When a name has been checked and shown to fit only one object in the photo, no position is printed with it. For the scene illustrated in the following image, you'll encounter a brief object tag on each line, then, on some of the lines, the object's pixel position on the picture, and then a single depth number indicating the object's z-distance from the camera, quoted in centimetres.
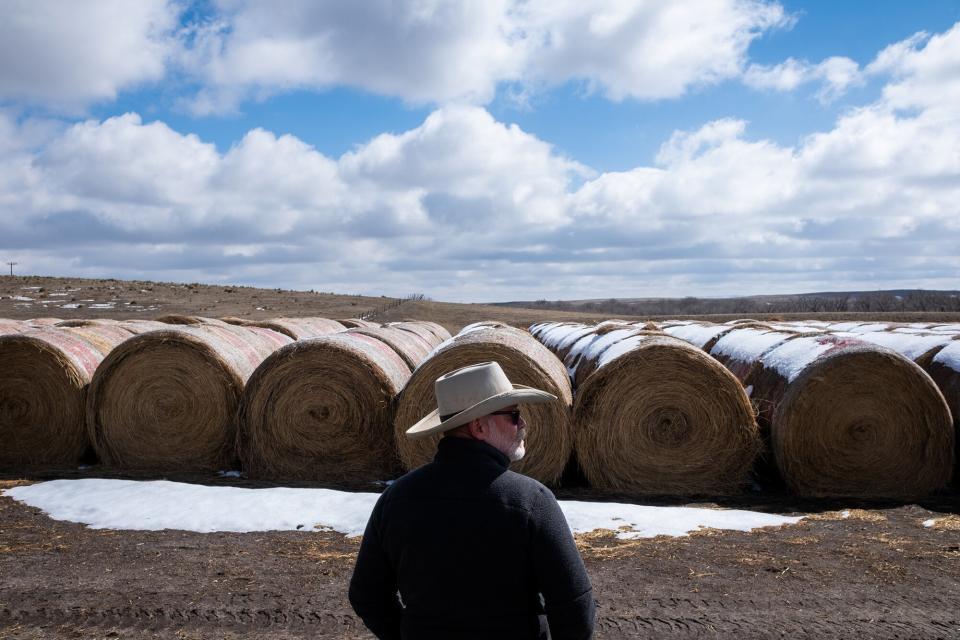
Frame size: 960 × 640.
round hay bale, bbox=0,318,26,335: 1243
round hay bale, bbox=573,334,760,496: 840
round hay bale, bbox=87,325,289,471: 934
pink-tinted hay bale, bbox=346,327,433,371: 1141
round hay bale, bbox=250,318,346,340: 1495
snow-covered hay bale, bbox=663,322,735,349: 1324
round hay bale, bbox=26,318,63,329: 1498
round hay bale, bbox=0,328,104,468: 960
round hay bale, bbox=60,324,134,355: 1077
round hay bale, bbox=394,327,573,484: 832
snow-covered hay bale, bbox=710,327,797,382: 994
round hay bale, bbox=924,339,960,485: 852
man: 239
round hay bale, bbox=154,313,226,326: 1452
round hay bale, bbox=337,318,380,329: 2112
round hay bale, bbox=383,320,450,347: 1681
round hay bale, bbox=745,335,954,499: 823
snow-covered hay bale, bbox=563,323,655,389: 1209
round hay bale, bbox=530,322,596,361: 1733
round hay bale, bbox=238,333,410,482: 897
